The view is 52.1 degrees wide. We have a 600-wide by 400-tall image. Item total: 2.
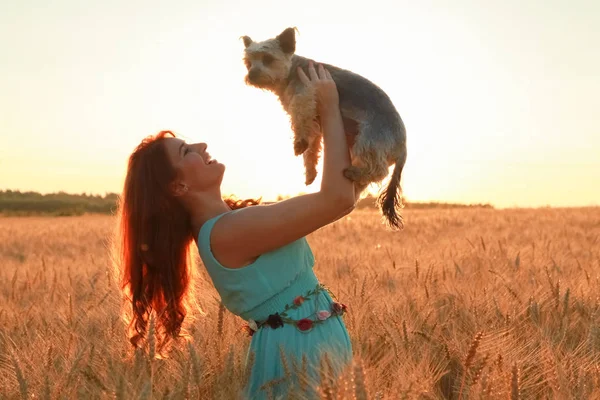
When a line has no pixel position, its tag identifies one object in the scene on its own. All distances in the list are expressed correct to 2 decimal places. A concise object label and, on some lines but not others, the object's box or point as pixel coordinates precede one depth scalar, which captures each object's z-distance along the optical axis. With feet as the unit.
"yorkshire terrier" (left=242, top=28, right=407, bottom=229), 10.06
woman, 8.26
